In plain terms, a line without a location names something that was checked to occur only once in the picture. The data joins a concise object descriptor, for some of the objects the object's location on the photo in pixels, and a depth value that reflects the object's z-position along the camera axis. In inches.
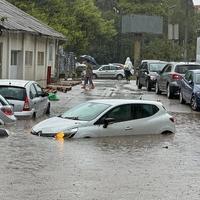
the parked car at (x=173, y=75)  1251.2
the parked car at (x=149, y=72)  1503.4
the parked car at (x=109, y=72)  2455.6
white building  1251.8
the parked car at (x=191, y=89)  1041.5
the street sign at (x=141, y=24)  2645.2
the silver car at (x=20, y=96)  789.2
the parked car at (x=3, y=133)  640.9
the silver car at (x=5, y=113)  695.1
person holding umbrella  1509.6
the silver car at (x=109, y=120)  650.2
